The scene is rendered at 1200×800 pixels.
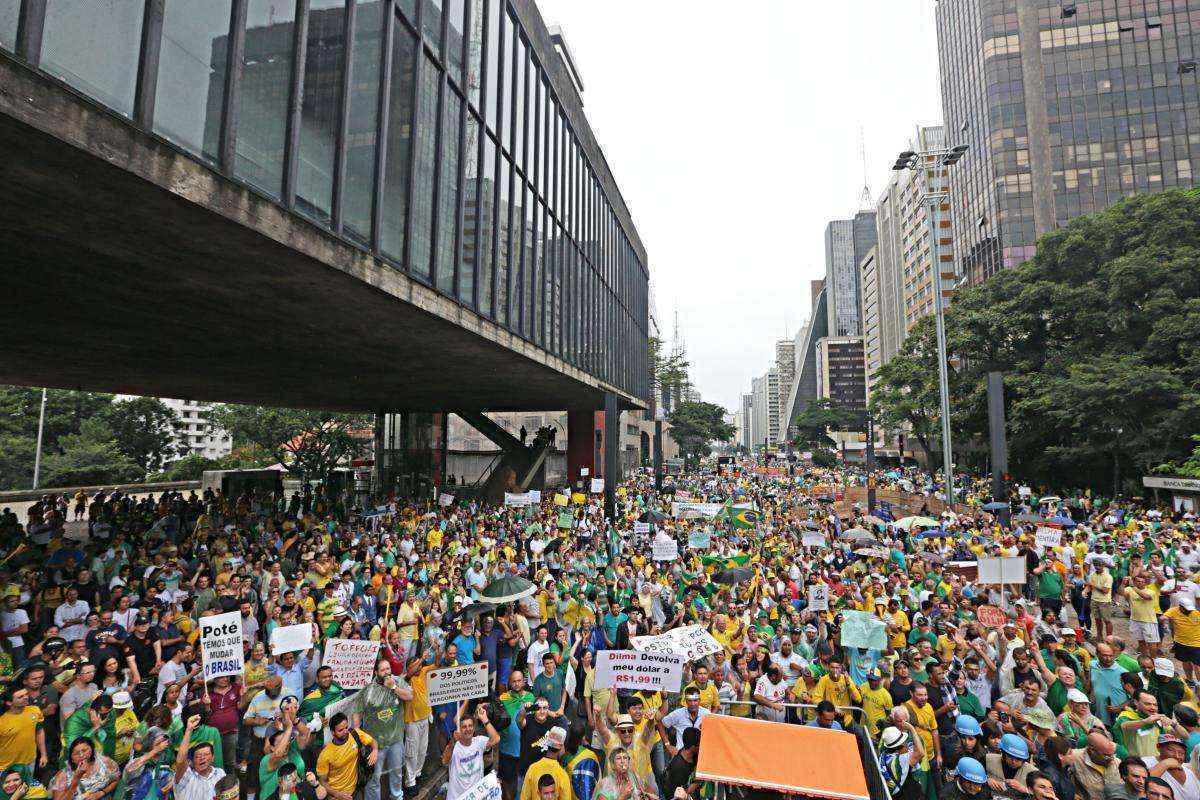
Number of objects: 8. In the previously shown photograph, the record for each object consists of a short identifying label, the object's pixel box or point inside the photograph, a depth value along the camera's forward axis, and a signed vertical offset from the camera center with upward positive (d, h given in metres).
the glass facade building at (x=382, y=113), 7.36 +6.21
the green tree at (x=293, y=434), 48.78 +2.17
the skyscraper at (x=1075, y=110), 66.50 +39.28
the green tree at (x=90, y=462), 43.94 -0.12
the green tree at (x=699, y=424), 83.81 +5.20
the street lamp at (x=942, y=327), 29.69 +6.63
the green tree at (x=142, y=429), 50.44 +2.55
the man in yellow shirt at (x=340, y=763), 5.89 -2.89
